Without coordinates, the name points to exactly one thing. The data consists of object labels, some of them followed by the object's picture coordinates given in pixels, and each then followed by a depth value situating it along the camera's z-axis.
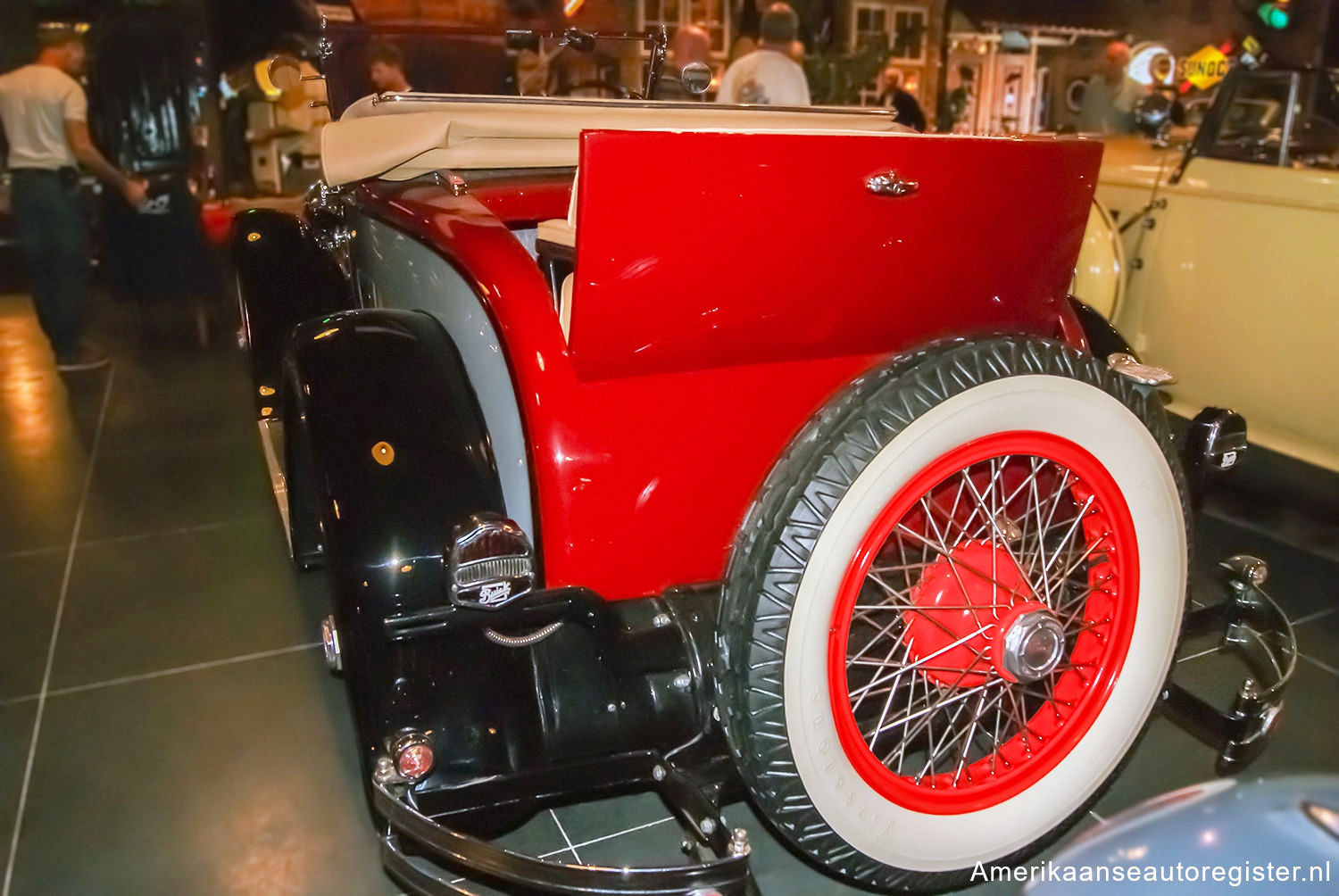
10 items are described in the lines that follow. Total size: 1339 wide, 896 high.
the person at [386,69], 3.45
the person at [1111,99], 6.32
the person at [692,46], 5.50
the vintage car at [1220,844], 0.81
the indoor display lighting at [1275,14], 6.27
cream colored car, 3.39
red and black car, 1.38
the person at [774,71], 5.61
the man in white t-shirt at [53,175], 5.38
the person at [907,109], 8.05
